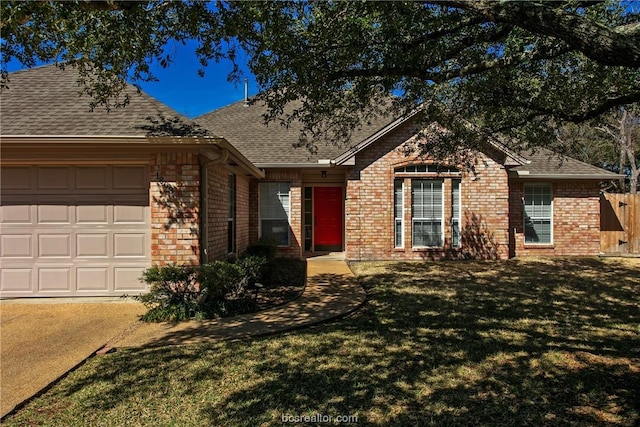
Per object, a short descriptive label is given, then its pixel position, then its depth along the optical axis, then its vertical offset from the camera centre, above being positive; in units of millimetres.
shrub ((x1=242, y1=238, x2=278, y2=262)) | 10100 -769
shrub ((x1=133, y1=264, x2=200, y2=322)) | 6059 -1181
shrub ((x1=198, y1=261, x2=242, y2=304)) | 6132 -952
